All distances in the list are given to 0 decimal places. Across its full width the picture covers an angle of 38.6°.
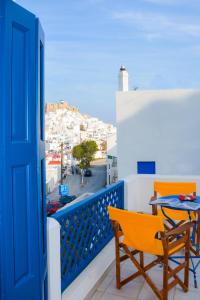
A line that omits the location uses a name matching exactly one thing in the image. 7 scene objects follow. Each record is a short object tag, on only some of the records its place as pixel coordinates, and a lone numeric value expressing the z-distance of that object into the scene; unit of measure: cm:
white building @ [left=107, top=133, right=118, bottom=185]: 3419
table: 278
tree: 5044
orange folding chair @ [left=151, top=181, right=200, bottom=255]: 355
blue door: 150
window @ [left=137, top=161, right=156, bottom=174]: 1005
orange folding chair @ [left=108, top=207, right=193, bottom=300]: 222
